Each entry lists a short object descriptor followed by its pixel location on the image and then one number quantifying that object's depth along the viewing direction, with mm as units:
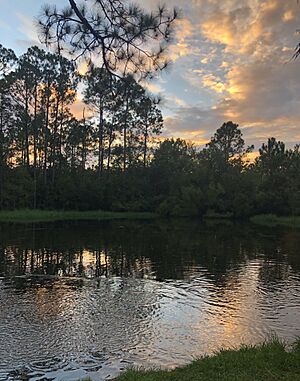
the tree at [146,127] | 64000
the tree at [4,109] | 46594
